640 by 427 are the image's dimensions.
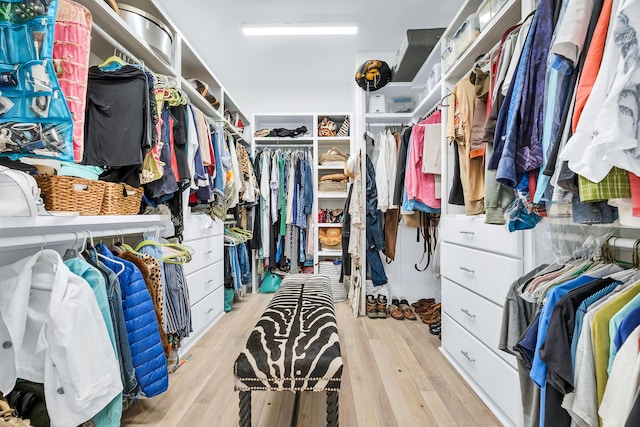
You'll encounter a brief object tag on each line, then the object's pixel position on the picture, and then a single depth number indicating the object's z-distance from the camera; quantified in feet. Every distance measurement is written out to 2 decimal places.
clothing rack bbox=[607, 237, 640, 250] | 2.69
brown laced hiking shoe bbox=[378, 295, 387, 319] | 8.80
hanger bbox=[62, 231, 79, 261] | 3.85
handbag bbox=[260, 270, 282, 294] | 11.80
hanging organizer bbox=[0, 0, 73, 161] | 2.92
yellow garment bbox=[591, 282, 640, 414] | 2.29
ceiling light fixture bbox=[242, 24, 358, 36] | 9.12
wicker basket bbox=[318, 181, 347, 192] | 12.02
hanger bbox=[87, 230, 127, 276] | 4.12
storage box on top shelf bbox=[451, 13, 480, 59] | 5.58
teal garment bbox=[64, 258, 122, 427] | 3.50
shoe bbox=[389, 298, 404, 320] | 8.71
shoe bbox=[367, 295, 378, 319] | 8.81
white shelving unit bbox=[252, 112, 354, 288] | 11.80
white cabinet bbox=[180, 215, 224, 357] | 6.92
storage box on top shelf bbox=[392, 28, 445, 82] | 7.87
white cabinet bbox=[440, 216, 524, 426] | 4.22
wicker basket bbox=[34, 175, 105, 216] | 3.63
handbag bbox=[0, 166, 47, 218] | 2.79
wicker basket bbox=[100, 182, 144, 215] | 4.41
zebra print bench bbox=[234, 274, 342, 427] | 3.47
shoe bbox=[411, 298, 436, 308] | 9.33
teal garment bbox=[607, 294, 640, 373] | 2.23
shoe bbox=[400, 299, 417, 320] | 8.72
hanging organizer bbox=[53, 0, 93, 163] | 3.58
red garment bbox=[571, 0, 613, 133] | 2.28
